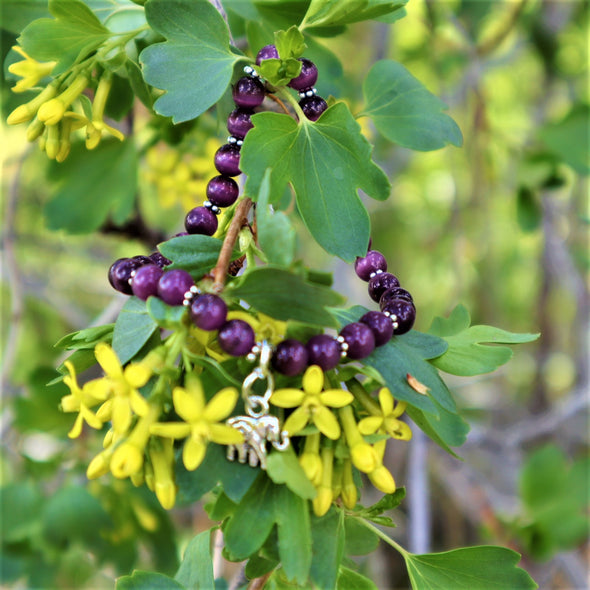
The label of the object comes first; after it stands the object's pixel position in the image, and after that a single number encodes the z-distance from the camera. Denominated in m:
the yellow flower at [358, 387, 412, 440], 0.36
